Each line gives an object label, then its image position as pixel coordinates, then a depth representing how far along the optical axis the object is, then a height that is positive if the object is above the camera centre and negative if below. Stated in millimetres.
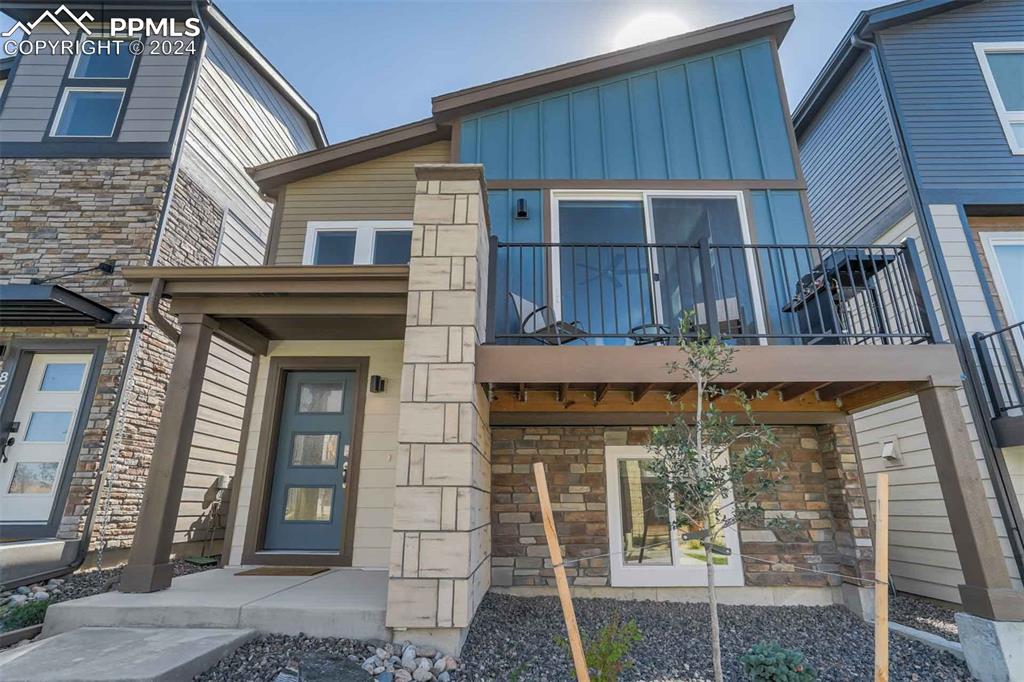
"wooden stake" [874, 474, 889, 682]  2197 -446
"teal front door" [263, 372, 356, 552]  4484 +271
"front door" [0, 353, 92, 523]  4508 +540
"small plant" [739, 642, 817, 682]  2436 -872
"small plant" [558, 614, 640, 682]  2309 -772
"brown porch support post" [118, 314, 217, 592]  3162 +83
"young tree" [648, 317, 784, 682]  2410 +116
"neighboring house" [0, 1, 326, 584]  4484 +2397
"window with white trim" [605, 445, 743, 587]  4059 -413
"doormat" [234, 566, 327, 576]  3996 -640
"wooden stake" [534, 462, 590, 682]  2186 -424
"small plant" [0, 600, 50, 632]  2994 -754
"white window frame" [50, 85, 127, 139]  5727 +4567
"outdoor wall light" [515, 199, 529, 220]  4824 +2729
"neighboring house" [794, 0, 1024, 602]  4547 +3099
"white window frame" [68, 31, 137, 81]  5961 +5266
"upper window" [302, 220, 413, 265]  5281 +2690
